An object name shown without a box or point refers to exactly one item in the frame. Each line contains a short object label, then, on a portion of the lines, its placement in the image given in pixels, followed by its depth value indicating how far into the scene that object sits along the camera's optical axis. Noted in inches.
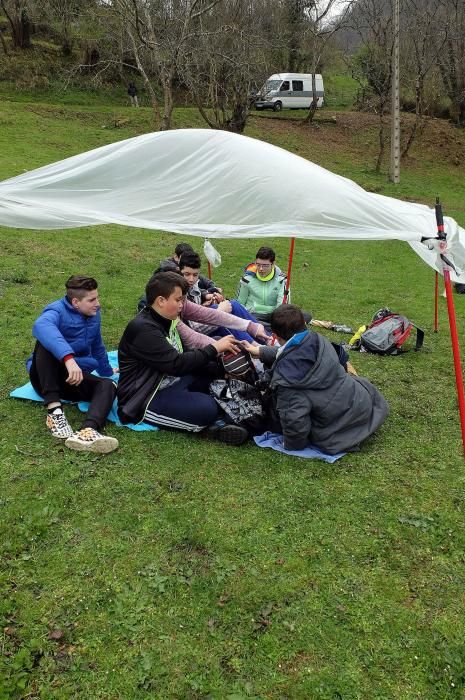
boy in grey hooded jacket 151.8
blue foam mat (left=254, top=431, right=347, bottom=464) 158.4
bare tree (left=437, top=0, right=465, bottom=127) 1008.2
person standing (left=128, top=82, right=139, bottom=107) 1097.6
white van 1230.3
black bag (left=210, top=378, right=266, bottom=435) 167.2
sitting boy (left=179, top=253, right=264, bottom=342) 191.5
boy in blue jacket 159.2
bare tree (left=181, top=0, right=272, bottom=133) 845.2
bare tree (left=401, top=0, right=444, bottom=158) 935.7
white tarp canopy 150.4
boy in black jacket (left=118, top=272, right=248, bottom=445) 154.9
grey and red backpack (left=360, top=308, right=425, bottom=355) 251.8
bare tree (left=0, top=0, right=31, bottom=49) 1095.0
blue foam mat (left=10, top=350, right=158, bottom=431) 169.0
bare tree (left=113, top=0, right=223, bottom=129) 729.6
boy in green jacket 251.0
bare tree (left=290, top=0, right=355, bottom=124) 1064.8
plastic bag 283.2
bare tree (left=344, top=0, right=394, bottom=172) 908.0
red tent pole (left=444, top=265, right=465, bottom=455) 141.4
